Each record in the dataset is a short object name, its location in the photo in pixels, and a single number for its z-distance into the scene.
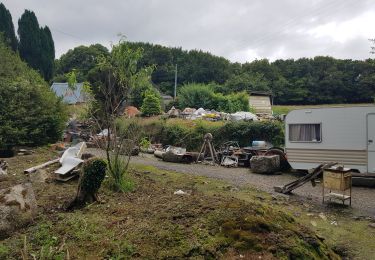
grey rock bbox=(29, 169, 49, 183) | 7.89
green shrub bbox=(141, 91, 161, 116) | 26.81
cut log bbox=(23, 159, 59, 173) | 8.64
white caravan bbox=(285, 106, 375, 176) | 10.41
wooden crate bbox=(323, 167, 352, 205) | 7.57
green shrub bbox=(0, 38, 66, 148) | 13.10
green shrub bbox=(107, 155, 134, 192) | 7.33
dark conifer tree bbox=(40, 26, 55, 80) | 39.47
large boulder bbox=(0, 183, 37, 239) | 4.68
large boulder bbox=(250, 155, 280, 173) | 12.52
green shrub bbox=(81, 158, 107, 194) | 6.01
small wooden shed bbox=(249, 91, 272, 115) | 32.38
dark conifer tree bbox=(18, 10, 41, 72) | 39.12
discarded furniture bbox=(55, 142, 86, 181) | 8.00
